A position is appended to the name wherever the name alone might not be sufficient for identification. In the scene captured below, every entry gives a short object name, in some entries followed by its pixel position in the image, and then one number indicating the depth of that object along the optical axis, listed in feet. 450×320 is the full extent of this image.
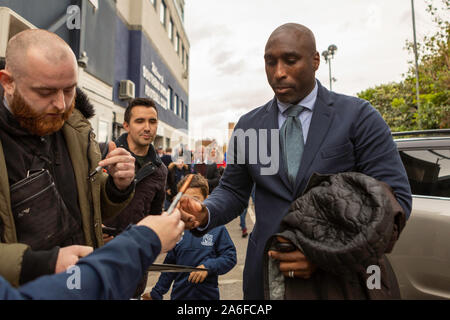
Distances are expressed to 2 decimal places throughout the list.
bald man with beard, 3.83
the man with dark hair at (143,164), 9.41
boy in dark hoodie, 8.84
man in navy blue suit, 4.89
